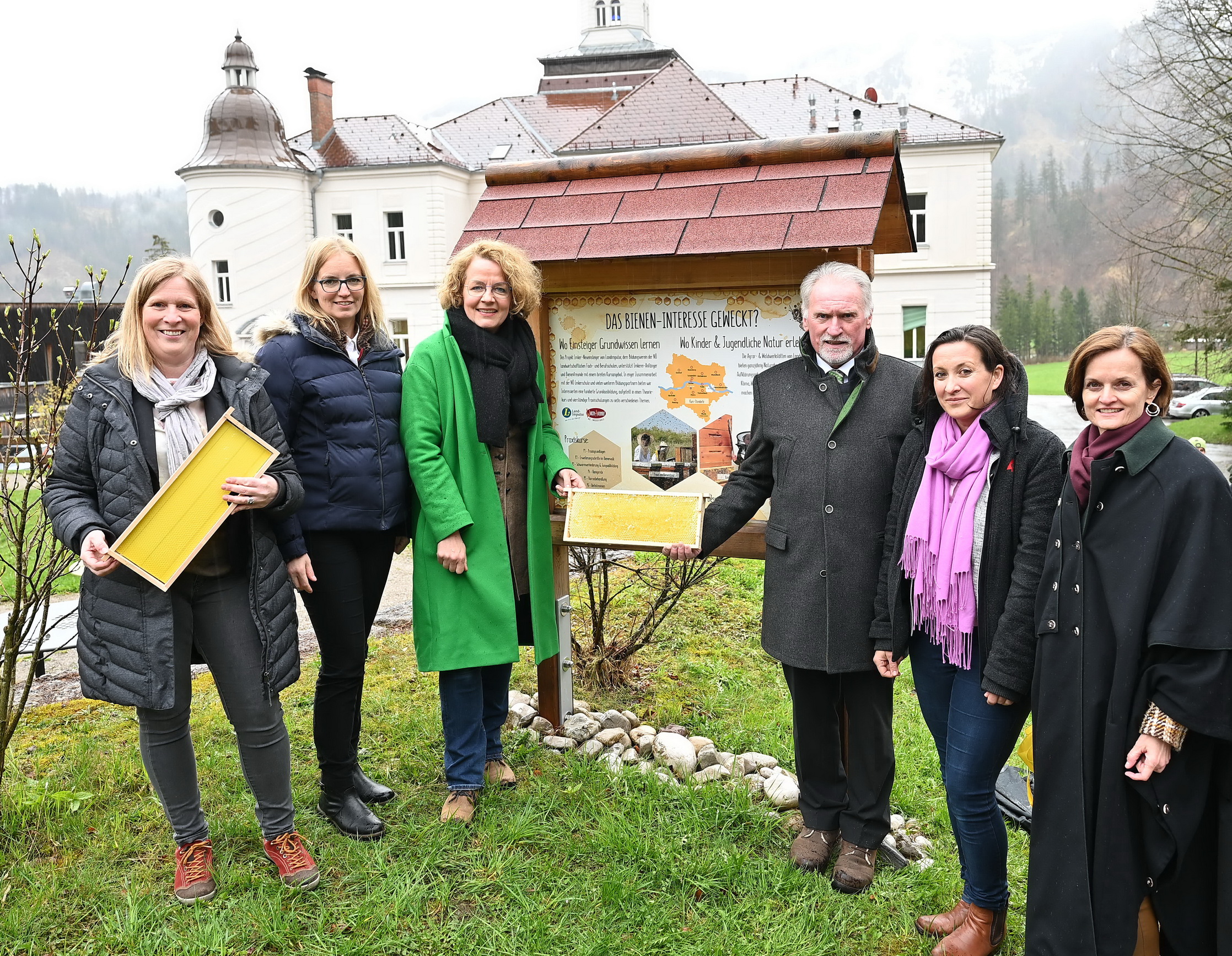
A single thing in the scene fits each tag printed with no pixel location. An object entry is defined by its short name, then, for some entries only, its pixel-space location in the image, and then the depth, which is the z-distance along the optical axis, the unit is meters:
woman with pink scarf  2.69
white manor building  27.83
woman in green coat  3.58
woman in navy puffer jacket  3.45
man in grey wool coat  3.20
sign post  3.71
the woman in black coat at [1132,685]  2.30
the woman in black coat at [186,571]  2.96
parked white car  30.08
